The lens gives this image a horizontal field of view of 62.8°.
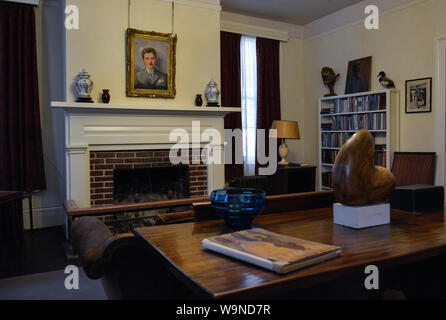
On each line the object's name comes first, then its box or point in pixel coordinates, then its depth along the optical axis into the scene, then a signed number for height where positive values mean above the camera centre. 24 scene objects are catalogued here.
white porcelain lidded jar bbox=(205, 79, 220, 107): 4.58 +0.65
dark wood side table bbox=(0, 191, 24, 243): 3.90 -0.81
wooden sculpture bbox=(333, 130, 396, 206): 1.23 -0.11
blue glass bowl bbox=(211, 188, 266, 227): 1.22 -0.21
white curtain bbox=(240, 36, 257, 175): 5.71 +0.72
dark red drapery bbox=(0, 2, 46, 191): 4.23 +0.51
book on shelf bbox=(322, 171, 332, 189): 5.50 -0.53
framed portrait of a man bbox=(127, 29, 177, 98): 4.24 +0.96
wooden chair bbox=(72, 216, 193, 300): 1.14 -0.40
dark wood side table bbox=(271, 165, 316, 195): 5.36 -0.53
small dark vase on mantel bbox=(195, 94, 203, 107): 4.55 +0.55
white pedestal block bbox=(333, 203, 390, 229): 1.22 -0.25
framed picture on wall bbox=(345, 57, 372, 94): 5.13 +0.98
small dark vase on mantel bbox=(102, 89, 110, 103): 4.02 +0.54
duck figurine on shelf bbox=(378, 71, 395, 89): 4.76 +0.81
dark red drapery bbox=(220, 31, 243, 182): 5.47 +0.94
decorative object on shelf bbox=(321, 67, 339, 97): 5.58 +1.01
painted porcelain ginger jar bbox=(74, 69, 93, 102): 3.86 +0.63
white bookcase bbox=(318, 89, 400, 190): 4.66 +0.29
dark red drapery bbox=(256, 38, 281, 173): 5.82 +1.00
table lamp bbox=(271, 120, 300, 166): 5.36 +0.22
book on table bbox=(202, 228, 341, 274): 0.82 -0.26
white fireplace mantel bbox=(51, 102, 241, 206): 3.92 +0.19
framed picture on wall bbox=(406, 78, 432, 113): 4.40 +0.59
